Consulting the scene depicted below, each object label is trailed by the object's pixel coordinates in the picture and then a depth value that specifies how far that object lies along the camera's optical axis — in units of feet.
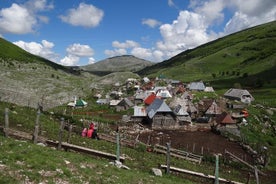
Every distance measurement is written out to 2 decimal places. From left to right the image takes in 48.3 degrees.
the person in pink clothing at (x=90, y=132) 118.70
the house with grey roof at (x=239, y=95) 374.53
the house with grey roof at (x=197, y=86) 448.78
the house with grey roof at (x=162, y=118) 260.62
